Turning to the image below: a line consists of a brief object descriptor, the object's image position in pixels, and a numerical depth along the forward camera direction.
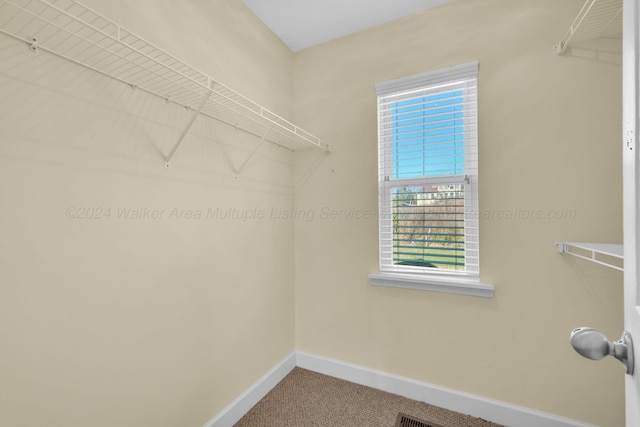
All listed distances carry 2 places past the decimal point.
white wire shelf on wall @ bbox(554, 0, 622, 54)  1.17
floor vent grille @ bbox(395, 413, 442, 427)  1.55
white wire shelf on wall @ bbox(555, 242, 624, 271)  1.11
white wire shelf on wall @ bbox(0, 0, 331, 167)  0.84
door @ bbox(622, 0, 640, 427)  0.47
